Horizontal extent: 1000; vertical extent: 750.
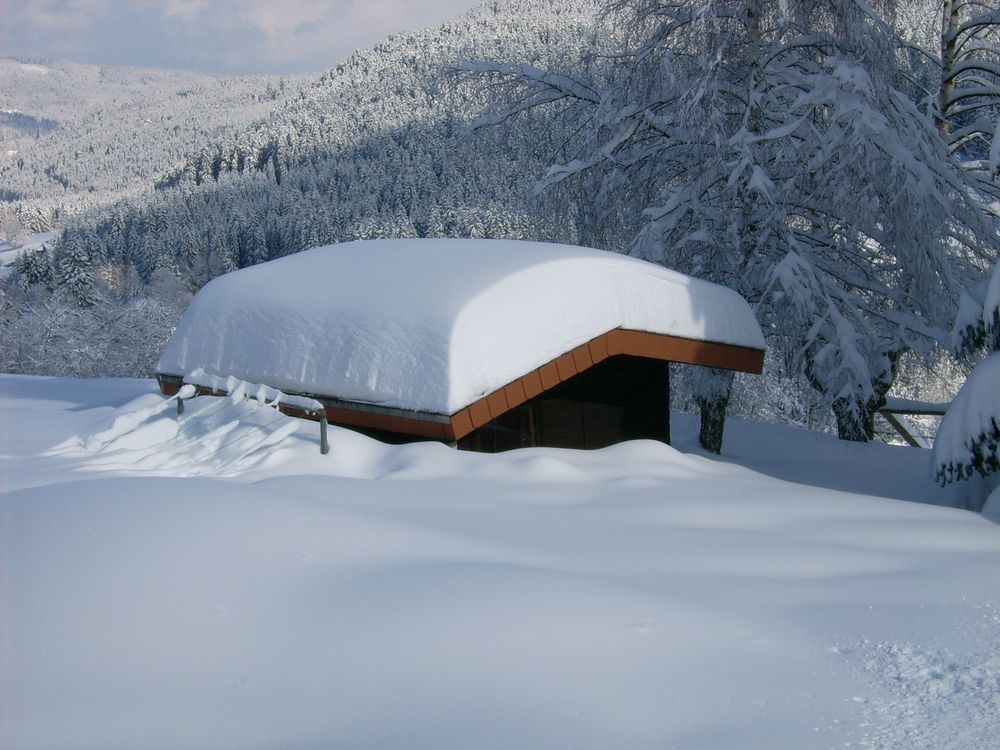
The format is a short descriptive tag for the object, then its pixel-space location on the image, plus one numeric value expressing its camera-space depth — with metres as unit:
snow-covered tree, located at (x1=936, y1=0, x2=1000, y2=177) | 12.88
